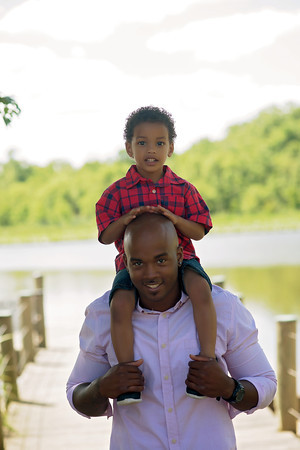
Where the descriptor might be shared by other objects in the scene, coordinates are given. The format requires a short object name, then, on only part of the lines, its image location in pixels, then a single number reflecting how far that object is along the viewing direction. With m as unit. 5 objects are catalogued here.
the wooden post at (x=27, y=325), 6.31
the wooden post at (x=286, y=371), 4.22
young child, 1.69
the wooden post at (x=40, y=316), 7.35
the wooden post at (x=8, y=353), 4.88
